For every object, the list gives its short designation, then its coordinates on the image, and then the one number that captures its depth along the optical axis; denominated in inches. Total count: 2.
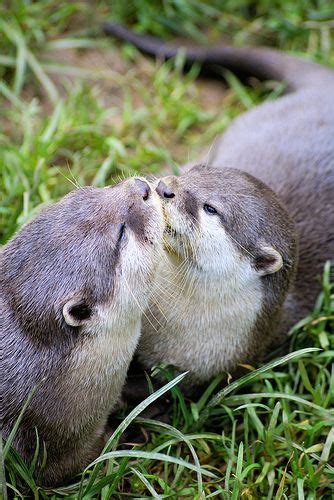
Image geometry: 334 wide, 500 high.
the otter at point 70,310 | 170.1
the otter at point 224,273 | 198.5
